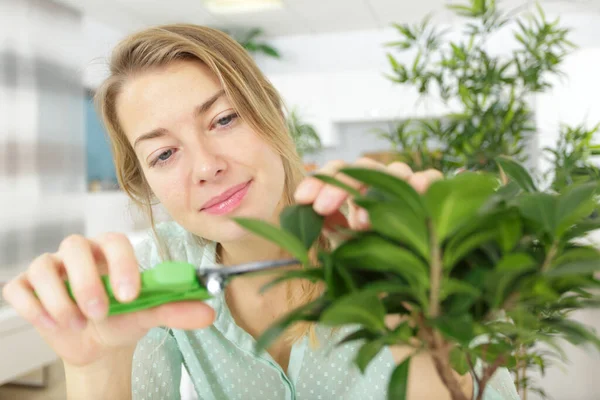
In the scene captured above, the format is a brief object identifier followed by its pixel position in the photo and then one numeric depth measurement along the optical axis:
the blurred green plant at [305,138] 5.33
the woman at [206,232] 0.84
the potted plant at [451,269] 0.32
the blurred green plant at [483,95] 2.16
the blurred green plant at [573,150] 1.86
